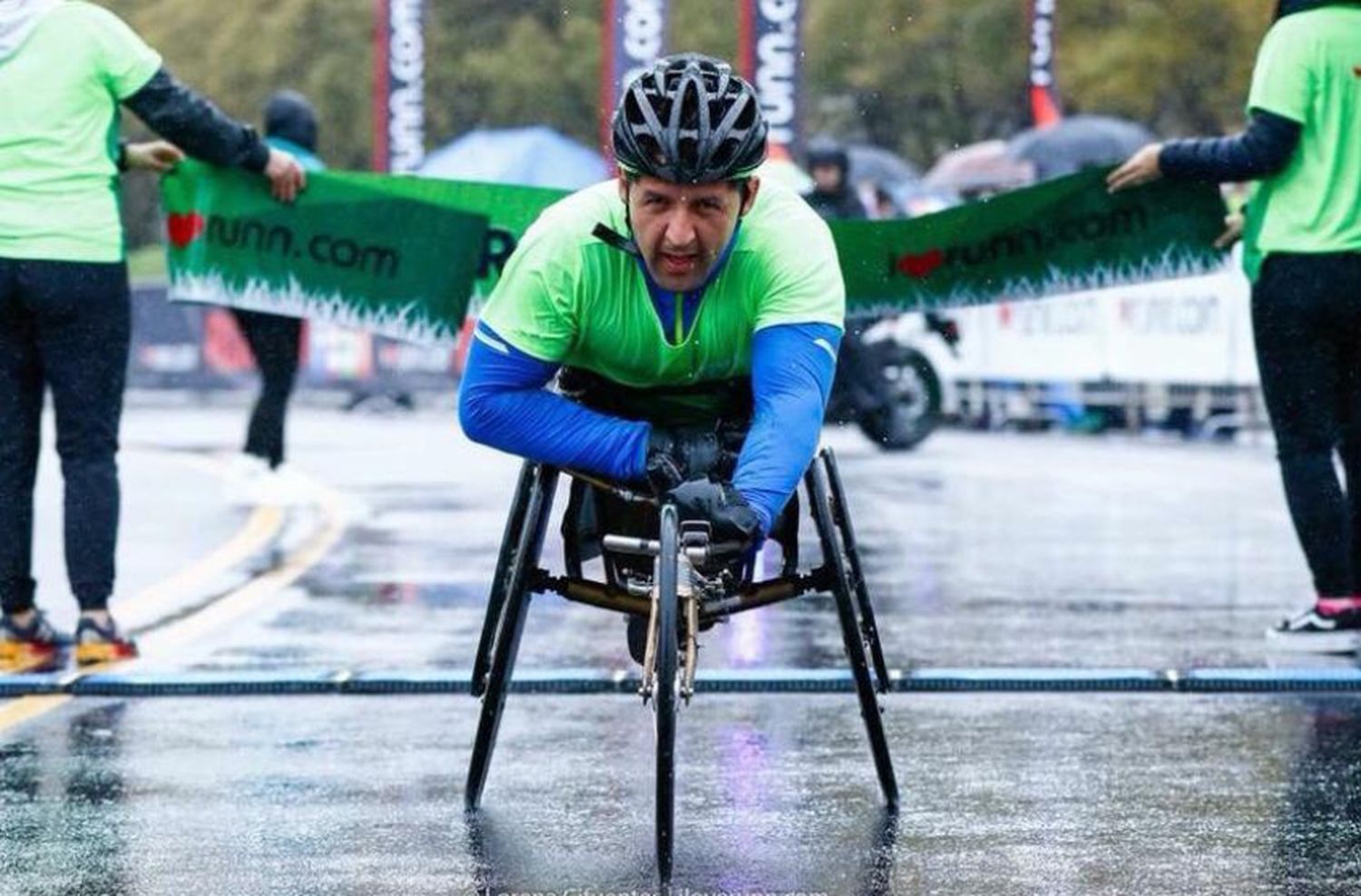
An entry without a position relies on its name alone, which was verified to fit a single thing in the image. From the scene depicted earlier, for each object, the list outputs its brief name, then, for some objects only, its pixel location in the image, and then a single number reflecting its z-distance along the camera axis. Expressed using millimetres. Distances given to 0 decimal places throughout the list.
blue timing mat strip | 8719
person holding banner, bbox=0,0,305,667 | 9367
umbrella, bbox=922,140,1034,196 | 41438
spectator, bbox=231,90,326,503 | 15969
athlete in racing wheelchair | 6227
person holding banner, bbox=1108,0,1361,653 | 9898
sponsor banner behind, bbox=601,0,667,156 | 36812
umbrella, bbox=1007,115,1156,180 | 36344
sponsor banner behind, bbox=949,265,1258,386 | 27031
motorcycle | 22734
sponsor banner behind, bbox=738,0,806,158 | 35750
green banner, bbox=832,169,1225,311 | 10883
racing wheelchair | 6254
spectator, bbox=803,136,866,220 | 20734
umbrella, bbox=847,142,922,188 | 42094
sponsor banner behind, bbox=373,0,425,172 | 44281
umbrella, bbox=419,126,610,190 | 35656
